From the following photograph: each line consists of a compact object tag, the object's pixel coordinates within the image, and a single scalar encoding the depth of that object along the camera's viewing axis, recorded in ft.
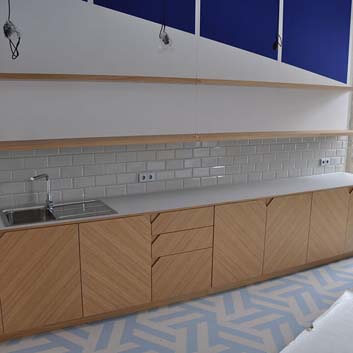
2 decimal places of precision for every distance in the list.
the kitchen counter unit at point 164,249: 8.87
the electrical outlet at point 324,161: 14.66
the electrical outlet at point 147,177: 11.39
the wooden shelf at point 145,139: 9.20
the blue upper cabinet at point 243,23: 11.44
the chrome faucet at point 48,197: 9.90
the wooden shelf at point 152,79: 9.27
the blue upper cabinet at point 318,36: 12.78
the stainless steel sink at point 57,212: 9.62
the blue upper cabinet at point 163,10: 10.19
